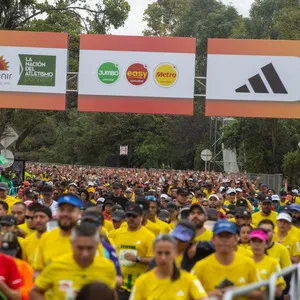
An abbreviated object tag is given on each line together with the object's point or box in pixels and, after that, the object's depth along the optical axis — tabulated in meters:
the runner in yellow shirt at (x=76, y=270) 11.10
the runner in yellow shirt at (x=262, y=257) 14.76
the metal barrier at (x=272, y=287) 9.20
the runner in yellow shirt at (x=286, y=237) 20.10
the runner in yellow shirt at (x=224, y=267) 12.51
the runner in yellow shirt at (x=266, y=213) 25.72
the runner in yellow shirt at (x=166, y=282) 11.43
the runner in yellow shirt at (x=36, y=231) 15.29
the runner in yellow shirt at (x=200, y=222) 16.12
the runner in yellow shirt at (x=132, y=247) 17.58
